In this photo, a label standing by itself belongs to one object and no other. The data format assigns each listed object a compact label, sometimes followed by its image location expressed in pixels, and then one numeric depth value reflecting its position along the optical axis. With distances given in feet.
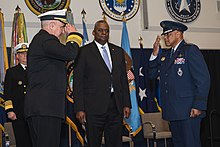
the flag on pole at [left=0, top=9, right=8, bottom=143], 18.35
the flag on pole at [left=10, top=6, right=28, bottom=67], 19.12
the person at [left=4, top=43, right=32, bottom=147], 13.91
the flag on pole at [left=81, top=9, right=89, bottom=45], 20.28
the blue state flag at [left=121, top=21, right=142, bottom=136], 19.61
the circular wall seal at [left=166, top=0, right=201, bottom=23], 23.85
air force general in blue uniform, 11.58
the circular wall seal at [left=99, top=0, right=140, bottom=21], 22.21
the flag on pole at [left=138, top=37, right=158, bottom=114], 21.44
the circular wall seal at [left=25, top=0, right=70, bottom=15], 20.70
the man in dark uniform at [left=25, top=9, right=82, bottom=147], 9.14
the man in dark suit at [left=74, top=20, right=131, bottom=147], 12.15
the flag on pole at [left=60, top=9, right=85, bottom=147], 19.22
